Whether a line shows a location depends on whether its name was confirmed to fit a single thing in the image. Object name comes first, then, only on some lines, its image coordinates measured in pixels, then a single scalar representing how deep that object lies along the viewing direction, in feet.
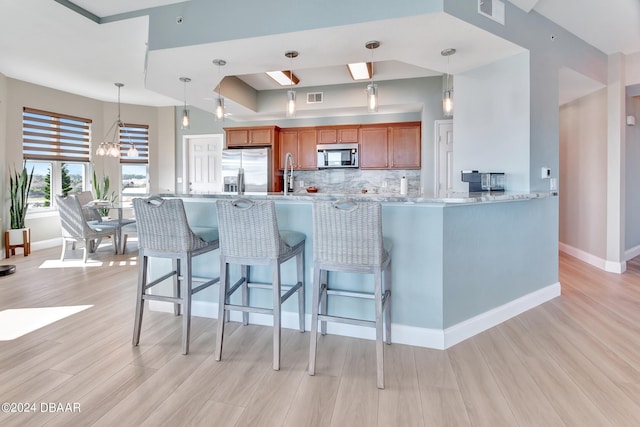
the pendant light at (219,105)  10.27
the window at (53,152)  17.83
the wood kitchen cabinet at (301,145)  20.35
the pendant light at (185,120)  11.63
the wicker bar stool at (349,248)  6.03
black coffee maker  9.73
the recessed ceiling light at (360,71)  14.76
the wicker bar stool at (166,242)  7.22
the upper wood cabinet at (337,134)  19.65
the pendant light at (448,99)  9.06
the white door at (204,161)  22.66
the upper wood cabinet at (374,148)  19.24
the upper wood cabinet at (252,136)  20.33
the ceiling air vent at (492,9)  8.07
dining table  16.70
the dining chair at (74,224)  15.10
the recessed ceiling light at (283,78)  15.94
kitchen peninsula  7.45
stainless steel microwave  19.57
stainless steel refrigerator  19.85
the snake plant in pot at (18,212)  16.39
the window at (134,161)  22.20
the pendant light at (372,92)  8.86
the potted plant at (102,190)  20.42
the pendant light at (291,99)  9.46
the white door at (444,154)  17.10
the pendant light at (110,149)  17.41
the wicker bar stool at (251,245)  6.66
